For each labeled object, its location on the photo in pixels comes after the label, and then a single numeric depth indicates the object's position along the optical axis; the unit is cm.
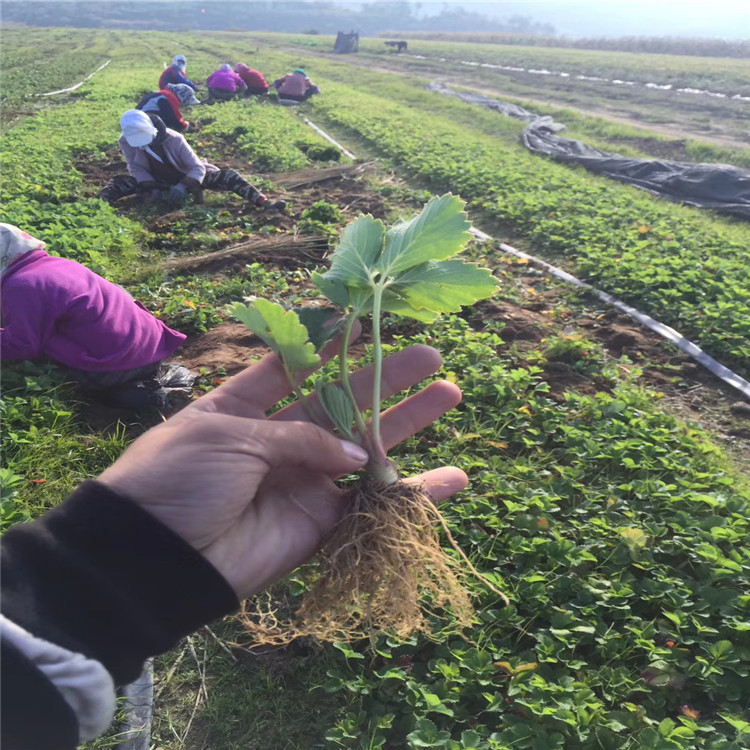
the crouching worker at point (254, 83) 1903
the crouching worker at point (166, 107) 1095
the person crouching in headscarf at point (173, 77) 1772
